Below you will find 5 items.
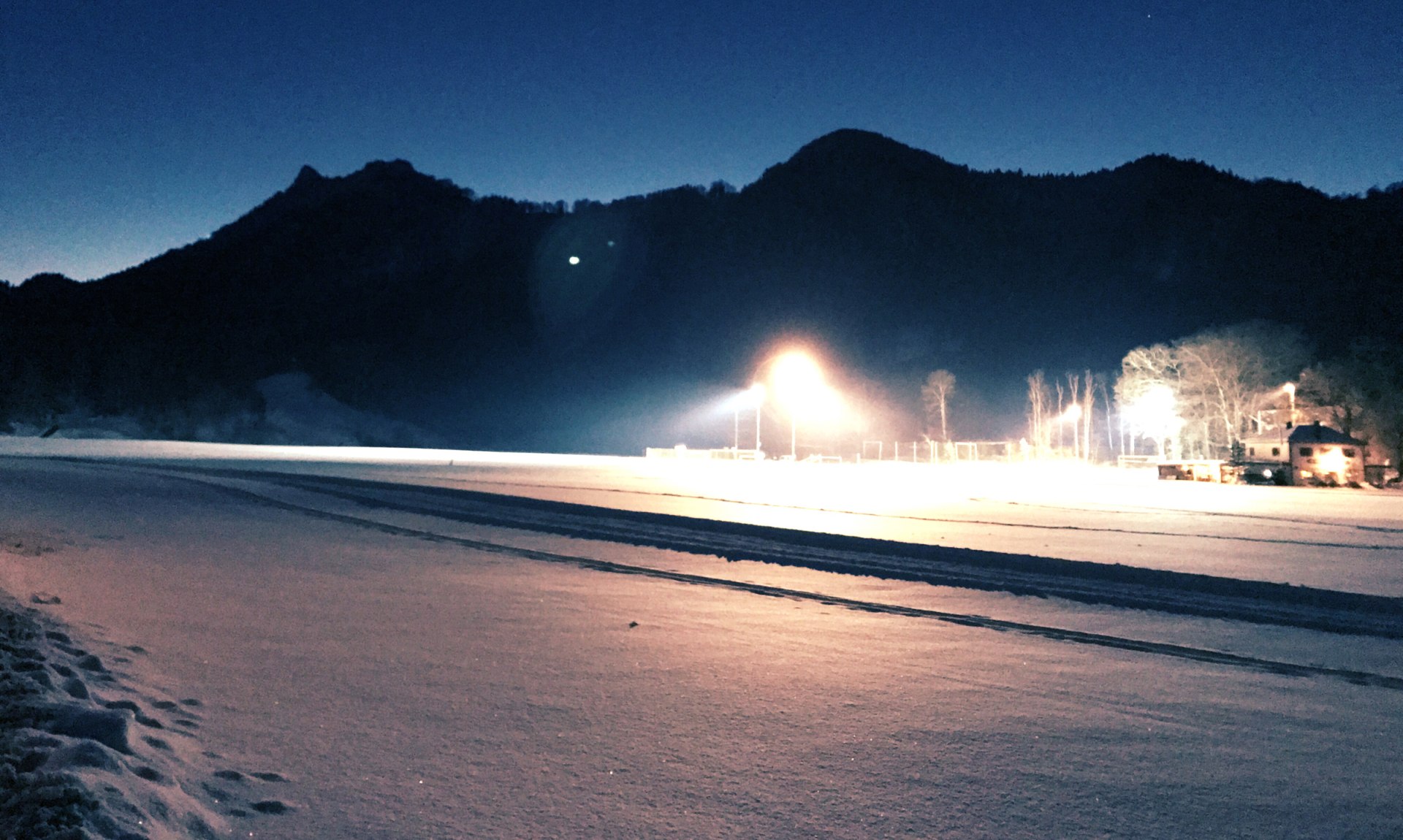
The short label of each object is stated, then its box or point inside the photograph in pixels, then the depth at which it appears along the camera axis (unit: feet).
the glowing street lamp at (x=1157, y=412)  189.78
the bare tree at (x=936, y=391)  301.22
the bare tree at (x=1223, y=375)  172.55
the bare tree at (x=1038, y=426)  234.38
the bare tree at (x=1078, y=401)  226.17
